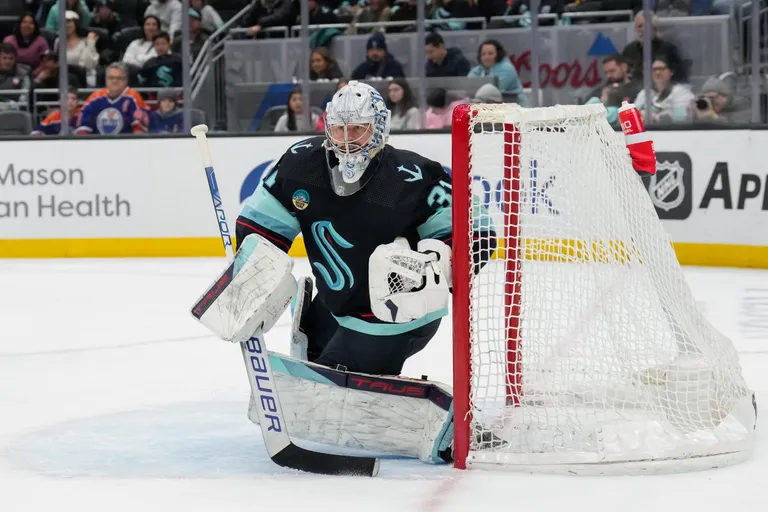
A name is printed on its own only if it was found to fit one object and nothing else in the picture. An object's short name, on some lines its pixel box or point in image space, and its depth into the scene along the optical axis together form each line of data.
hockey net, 5.56
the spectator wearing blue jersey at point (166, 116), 15.66
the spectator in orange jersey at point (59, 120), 15.68
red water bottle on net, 5.96
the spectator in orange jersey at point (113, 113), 15.71
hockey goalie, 5.57
